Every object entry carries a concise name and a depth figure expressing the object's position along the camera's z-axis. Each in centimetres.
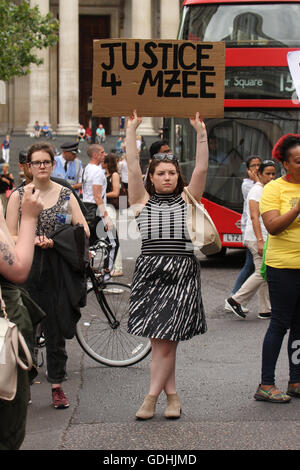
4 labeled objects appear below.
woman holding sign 536
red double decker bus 1341
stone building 5059
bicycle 702
